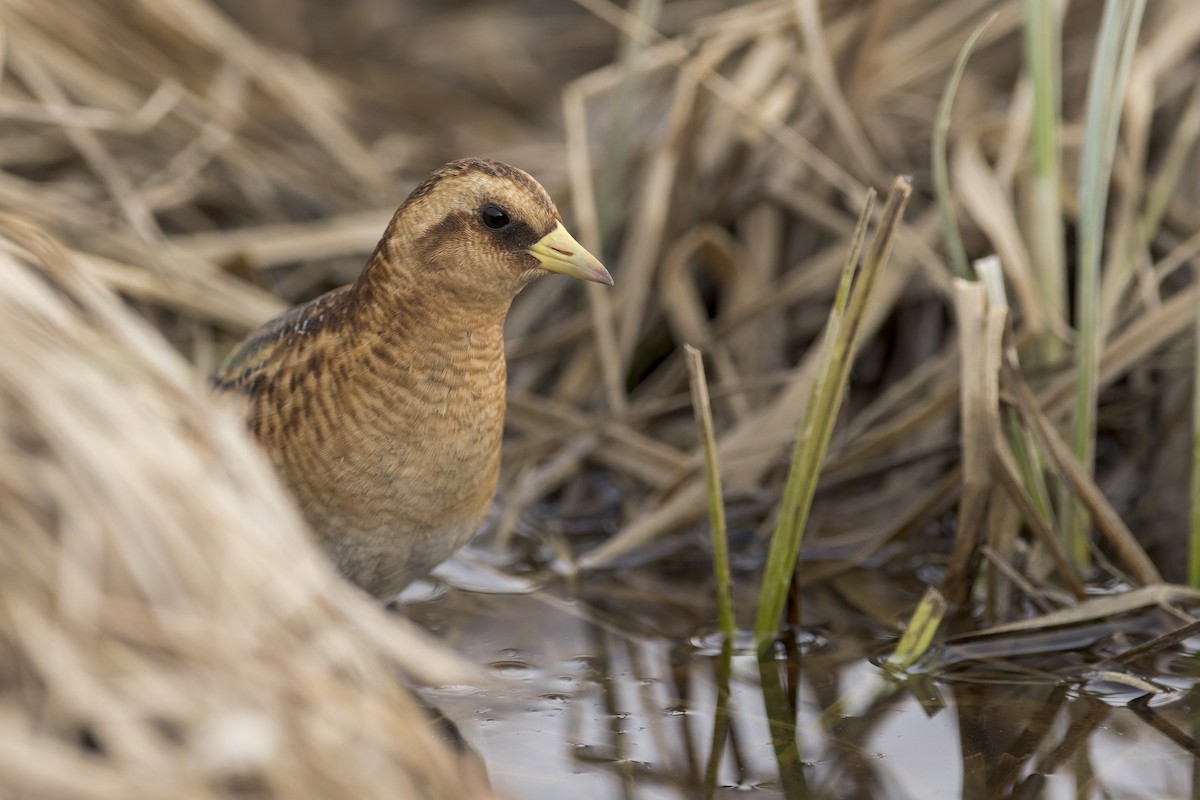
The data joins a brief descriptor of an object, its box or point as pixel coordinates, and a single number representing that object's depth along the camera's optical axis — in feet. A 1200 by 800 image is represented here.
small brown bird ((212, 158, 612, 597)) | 18.95
